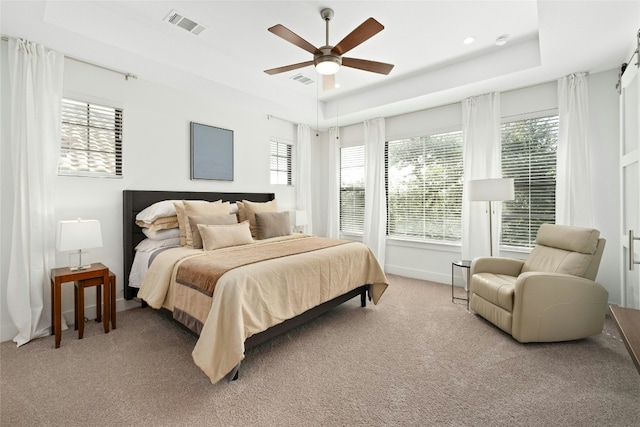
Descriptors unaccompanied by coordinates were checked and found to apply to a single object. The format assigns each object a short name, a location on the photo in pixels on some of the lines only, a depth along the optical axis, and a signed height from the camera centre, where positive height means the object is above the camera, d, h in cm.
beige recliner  252 -78
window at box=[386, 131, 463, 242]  452 +35
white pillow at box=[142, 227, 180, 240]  330 -29
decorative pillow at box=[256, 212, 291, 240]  387 -23
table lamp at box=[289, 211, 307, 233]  493 -17
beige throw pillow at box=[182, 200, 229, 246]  328 -3
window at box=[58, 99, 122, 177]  303 +73
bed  199 -67
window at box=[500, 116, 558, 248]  374 +45
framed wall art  404 +80
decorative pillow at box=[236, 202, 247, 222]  407 -7
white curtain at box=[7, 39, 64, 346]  263 +26
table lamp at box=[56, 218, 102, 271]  258 -26
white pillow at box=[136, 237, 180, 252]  325 -41
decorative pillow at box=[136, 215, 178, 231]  330 -18
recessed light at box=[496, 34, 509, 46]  320 +187
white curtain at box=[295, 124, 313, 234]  559 +67
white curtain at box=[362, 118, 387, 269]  519 +33
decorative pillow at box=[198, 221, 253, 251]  306 -30
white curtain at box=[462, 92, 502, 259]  399 +67
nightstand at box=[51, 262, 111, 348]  251 -66
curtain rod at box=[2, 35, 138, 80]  287 +153
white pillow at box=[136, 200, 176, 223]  328 -4
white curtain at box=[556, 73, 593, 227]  339 +63
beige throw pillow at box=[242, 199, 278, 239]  395 -3
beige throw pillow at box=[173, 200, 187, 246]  332 -15
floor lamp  346 +23
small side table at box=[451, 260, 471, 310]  350 -69
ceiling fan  229 +138
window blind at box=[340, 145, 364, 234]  571 +38
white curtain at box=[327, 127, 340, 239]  585 +50
